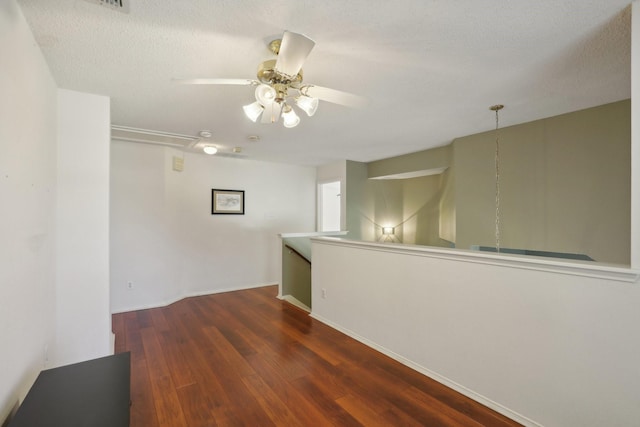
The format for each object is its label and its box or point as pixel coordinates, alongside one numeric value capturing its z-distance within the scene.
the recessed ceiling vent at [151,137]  3.28
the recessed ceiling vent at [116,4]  1.23
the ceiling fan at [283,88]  1.40
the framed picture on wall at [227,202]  4.73
